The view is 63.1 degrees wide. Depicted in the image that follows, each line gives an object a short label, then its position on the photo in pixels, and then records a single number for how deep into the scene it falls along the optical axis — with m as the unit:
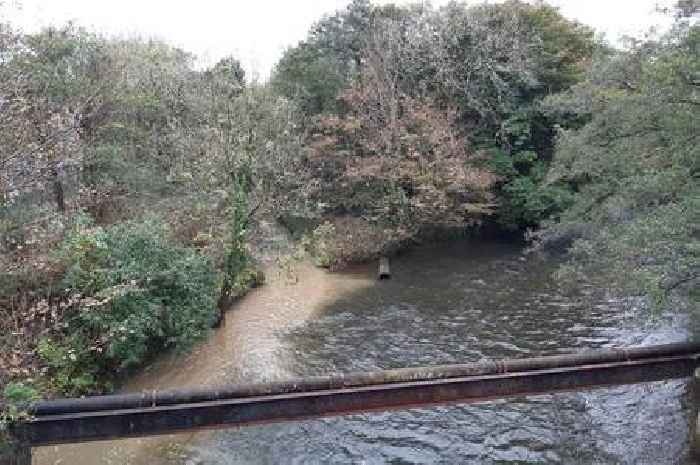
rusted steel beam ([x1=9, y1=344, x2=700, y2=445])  6.14
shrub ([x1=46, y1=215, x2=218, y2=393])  9.62
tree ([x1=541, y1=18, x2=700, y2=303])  7.82
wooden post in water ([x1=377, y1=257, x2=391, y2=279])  18.72
